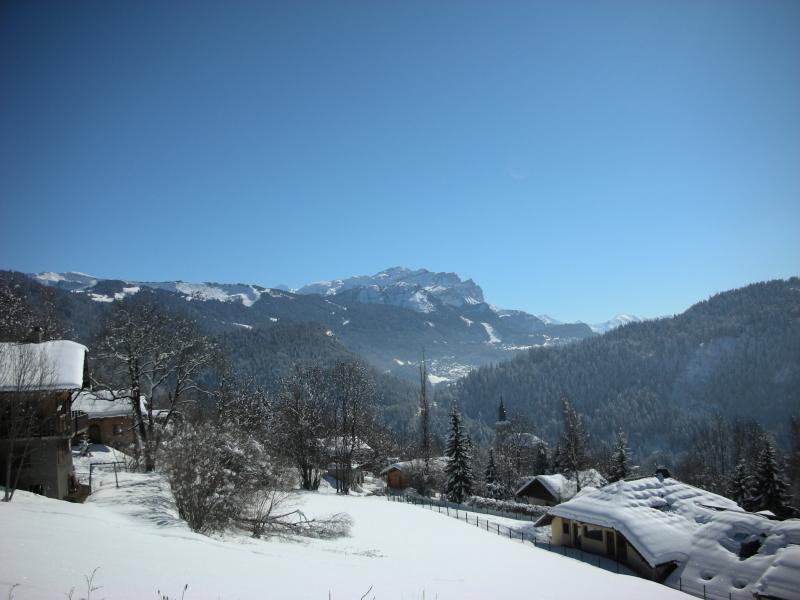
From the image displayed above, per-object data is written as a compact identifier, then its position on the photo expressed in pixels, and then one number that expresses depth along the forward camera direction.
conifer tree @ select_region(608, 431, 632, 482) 47.94
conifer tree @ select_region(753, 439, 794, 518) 39.72
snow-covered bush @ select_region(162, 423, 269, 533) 17.81
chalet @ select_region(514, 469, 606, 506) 49.16
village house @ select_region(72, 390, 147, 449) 42.59
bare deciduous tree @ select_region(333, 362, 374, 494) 45.31
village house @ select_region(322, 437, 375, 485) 45.76
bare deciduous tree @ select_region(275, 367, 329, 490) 41.50
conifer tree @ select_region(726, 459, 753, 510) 42.67
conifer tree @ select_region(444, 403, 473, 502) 48.44
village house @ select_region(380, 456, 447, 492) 56.00
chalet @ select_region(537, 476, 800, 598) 20.80
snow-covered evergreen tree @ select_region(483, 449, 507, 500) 52.06
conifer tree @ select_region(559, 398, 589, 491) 50.03
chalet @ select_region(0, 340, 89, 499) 18.75
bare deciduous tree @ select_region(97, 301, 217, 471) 29.25
